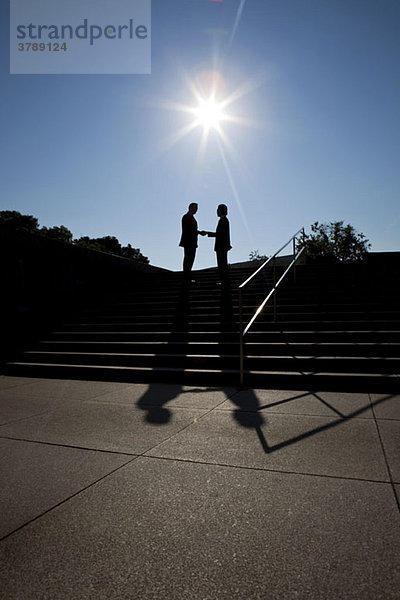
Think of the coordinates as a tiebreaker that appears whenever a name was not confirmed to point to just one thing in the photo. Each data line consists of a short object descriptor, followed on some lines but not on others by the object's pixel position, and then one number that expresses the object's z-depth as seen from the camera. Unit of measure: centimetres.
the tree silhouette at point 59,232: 4866
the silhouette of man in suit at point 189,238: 850
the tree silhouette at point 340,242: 3778
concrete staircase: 557
